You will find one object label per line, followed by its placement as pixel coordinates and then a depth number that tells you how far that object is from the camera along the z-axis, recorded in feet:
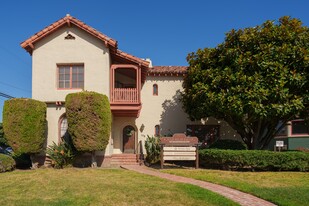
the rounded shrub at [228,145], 61.57
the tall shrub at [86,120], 53.42
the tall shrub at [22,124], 53.98
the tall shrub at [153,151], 64.03
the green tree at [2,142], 130.50
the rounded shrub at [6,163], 51.98
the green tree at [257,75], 51.21
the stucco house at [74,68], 60.95
